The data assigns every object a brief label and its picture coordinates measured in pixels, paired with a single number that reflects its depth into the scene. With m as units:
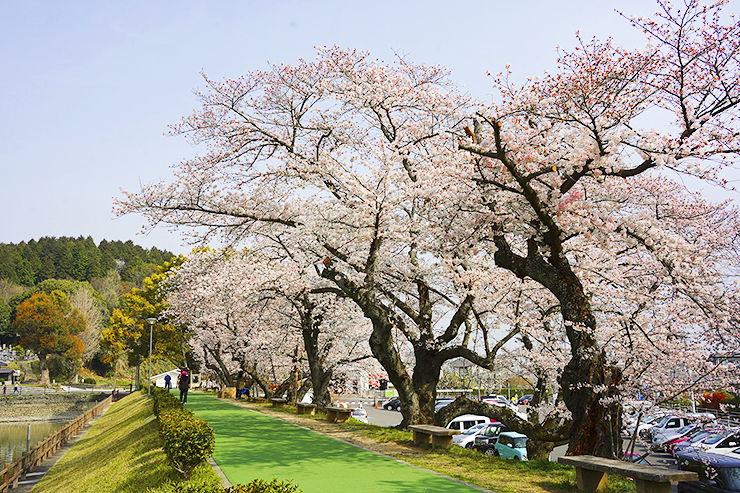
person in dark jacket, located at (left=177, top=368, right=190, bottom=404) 23.95
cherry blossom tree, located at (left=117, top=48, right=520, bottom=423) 13.73
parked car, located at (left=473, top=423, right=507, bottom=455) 19.44
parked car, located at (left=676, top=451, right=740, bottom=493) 8.64
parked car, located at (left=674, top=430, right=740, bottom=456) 16.94
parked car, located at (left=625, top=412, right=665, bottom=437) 27.26
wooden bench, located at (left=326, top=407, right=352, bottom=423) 16.83
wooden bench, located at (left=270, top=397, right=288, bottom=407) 23.95
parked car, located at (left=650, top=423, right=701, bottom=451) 22.68
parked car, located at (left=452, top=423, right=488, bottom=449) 21.06
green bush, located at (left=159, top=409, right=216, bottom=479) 9.09
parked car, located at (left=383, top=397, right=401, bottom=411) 47.19
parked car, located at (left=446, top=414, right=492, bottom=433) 24.17
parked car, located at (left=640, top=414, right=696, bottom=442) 26.60
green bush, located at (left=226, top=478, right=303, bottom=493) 5.20
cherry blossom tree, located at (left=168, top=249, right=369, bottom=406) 19.66
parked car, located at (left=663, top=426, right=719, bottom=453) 20.92
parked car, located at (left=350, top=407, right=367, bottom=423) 31.43
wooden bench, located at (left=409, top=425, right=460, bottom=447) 10.85
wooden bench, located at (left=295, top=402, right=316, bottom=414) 20.09
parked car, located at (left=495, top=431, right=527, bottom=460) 17.39
